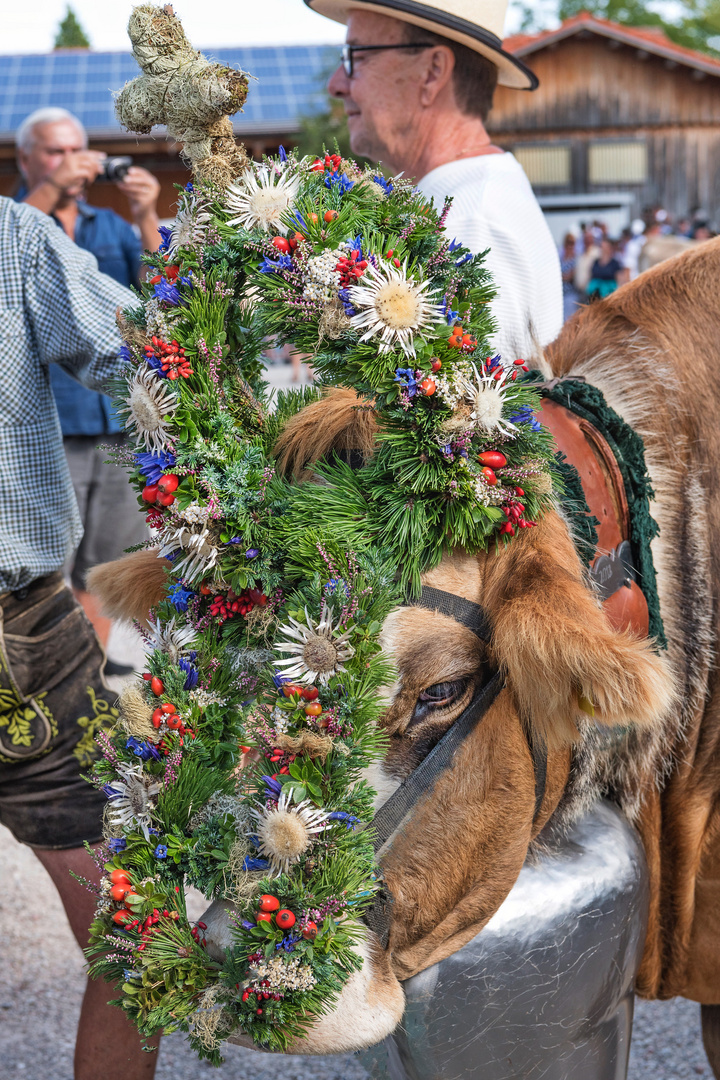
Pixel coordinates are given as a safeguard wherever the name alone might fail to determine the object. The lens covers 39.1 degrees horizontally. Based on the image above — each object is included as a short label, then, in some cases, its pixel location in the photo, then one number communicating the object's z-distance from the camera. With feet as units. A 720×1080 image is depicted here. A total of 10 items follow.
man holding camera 16.75
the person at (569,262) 58.17
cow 5.33
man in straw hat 9.06
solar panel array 67.26
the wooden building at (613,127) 85.15
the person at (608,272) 46.75
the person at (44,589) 8.18
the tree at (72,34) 151.15
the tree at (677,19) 142.31
